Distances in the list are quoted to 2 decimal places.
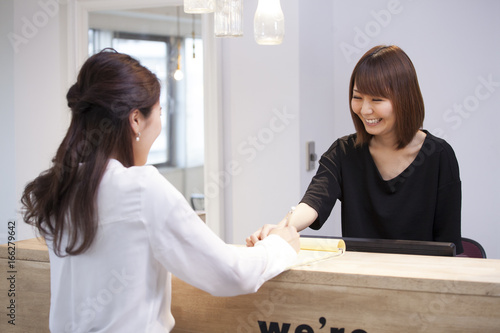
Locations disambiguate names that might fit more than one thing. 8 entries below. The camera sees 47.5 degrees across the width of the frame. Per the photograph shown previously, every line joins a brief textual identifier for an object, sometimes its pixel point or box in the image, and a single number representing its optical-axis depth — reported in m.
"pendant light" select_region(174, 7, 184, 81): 6.67
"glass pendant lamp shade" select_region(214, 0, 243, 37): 2.19
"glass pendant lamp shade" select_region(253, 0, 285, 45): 2.22
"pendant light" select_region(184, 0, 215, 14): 2.10
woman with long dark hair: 1.30
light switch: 3.43
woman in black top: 2.08
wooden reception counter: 1.38
